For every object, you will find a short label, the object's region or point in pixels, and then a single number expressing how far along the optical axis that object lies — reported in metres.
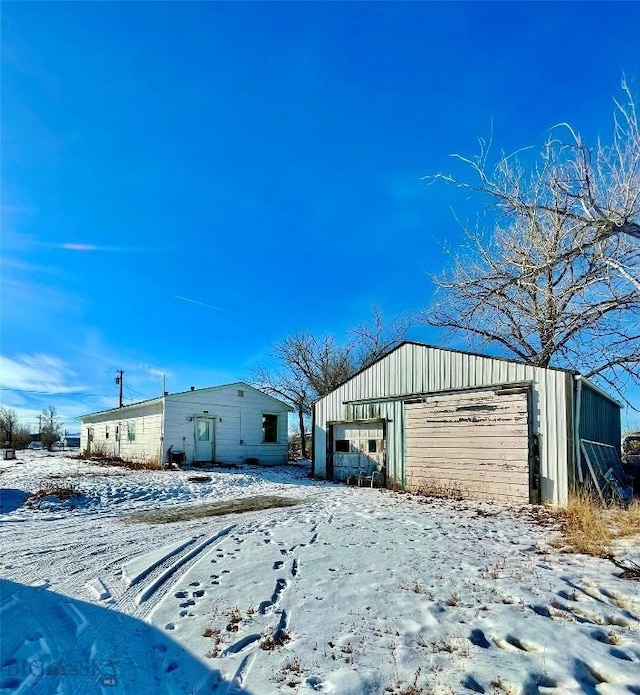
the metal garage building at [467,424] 9.84
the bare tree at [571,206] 4.96
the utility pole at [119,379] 35.81
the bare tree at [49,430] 39.62
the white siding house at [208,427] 19.05
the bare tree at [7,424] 42.99
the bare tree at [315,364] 29.19
